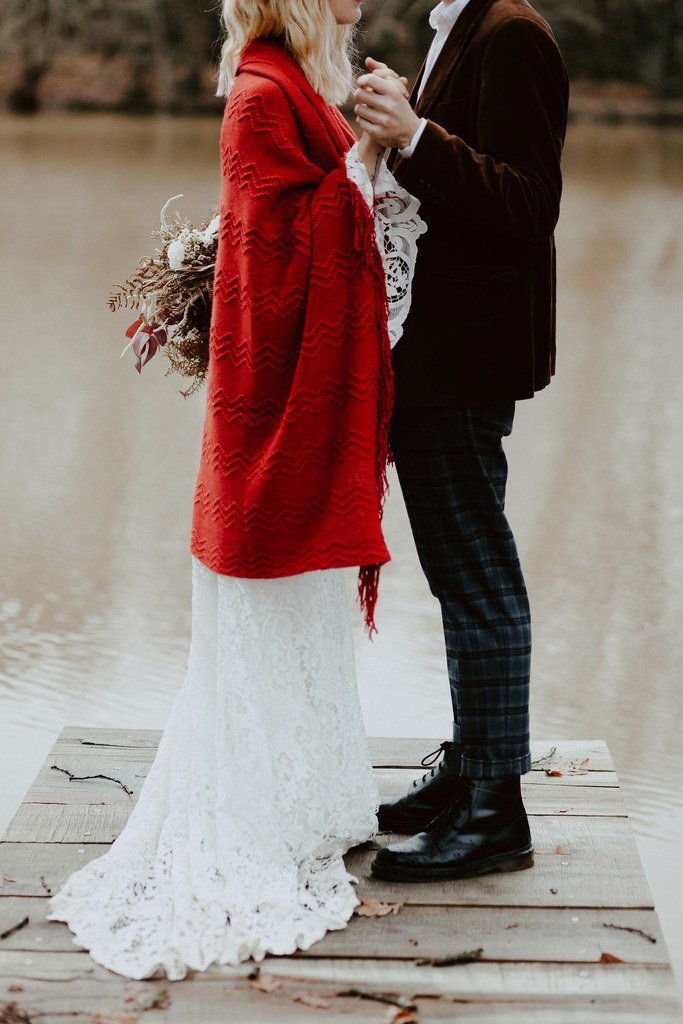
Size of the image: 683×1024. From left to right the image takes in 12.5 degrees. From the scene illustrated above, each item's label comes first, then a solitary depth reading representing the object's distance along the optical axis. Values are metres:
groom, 5.10
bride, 5.10
